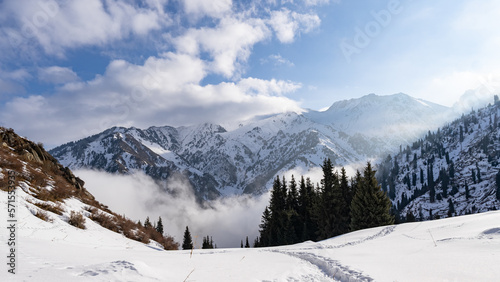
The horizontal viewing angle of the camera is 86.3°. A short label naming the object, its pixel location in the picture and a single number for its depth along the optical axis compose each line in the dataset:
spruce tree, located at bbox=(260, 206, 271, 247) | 56.66
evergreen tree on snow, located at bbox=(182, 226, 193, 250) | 84.03
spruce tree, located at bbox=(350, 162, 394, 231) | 32.72
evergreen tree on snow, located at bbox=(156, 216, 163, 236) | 86.32
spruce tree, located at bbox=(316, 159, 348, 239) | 41.31
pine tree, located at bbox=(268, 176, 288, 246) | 52.00
